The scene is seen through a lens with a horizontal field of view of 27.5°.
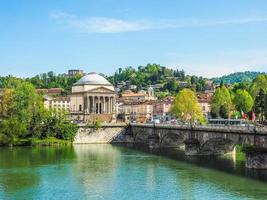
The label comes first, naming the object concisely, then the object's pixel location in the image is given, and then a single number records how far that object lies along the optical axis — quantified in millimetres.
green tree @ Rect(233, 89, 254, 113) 116000
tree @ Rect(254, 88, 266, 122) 104025
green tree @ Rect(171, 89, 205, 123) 117250
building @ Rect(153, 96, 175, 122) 171625
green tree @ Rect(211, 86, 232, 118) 116125
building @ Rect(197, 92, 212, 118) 166500
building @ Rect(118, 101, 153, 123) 160750
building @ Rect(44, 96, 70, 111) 183262
